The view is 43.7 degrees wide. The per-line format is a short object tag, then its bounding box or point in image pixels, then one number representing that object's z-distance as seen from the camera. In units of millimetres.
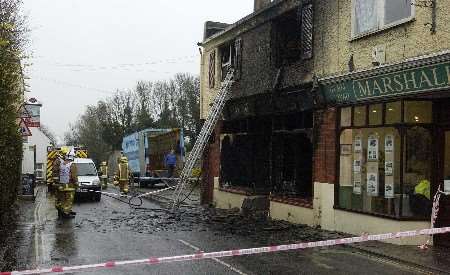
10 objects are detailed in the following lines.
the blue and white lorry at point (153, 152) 31234
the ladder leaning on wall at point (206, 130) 19609
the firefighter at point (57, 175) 16781
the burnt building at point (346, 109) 11414
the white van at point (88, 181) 23656
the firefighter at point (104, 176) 35006
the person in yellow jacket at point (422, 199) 11695
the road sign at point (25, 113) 20931
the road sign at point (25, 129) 19556
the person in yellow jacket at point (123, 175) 26797
